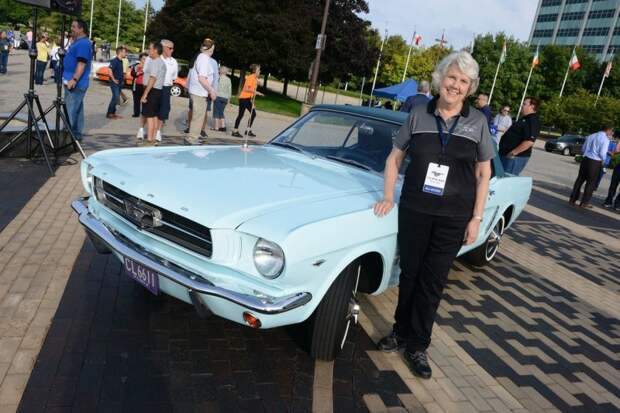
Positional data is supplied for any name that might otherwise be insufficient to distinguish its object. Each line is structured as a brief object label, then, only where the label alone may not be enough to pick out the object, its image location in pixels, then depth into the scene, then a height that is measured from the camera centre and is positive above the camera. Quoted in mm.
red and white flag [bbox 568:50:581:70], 44719 +6546
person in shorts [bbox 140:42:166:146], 8859 -480
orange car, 21984 -940
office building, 83562 +20428
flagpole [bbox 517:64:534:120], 63938 +5927
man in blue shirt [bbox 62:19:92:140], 7712 -370
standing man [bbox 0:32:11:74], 19220 -705
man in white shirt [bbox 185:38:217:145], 9570 -277
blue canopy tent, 22412 +710
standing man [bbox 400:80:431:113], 9065 +253
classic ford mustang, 2633 -849
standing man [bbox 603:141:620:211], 12859 -1138
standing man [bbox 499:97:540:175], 7805 -152
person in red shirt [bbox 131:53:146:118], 11883 -743
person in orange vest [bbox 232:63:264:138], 12263 -440
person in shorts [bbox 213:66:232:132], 12906 -636
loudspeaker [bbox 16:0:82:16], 6243 +460
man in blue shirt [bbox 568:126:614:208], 11534 -289
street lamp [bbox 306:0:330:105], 20594 +934
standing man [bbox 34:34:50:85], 17366 -725
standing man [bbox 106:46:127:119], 12812 -676
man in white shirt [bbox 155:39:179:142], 9242 -292
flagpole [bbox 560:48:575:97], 64375 +6977
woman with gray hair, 2990 -386
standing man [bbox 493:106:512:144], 14047 +144
